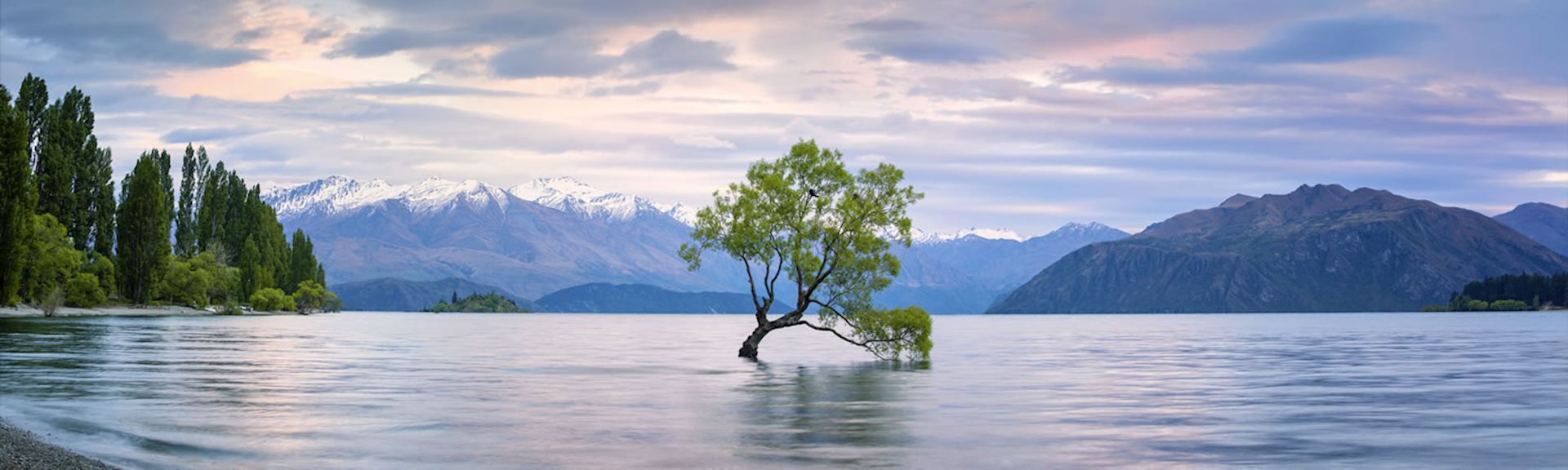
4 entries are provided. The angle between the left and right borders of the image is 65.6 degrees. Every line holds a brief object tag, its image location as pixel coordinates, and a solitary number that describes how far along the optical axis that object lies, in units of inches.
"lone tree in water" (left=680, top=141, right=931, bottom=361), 2738.7
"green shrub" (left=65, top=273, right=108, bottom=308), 5782.5
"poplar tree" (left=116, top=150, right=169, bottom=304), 6515.8
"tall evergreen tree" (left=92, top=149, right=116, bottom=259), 6412.4
